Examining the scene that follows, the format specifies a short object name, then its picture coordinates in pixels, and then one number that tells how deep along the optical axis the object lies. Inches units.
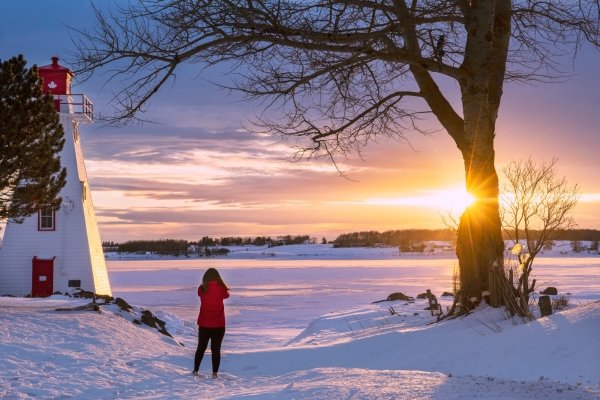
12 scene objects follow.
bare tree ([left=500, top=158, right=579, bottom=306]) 522.3
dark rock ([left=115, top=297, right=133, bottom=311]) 673.4
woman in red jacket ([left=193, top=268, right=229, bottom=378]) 383.9
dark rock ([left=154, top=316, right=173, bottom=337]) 665.4
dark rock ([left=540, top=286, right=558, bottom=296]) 770.5
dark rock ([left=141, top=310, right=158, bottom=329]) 650.8
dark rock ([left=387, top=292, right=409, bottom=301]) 878.4
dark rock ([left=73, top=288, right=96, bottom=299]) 822.5
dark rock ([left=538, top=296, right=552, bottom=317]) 418.6
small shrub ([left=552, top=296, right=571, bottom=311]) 501.2
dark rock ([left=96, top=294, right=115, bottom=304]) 708.0
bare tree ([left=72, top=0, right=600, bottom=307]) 406.6
